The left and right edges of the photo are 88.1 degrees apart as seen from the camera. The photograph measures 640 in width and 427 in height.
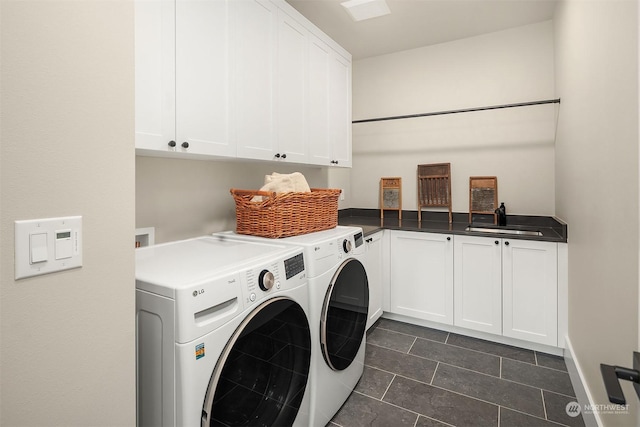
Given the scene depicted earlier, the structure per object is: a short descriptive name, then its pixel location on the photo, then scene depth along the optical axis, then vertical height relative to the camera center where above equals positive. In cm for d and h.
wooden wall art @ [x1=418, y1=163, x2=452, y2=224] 316 +25
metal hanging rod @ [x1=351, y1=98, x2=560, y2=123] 241 +82
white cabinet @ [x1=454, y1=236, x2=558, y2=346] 230 -56
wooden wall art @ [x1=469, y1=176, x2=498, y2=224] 299 +15
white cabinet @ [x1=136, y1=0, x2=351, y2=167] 131 +66
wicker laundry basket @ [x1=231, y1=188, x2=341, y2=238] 173 +0
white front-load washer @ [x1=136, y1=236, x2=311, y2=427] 92 -40
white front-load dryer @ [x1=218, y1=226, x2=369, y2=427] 149 -51
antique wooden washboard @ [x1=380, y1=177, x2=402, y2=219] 340 +18
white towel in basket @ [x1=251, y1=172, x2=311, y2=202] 184 +16
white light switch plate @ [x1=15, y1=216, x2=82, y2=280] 67 -7
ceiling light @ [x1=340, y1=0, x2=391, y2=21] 239 +152
